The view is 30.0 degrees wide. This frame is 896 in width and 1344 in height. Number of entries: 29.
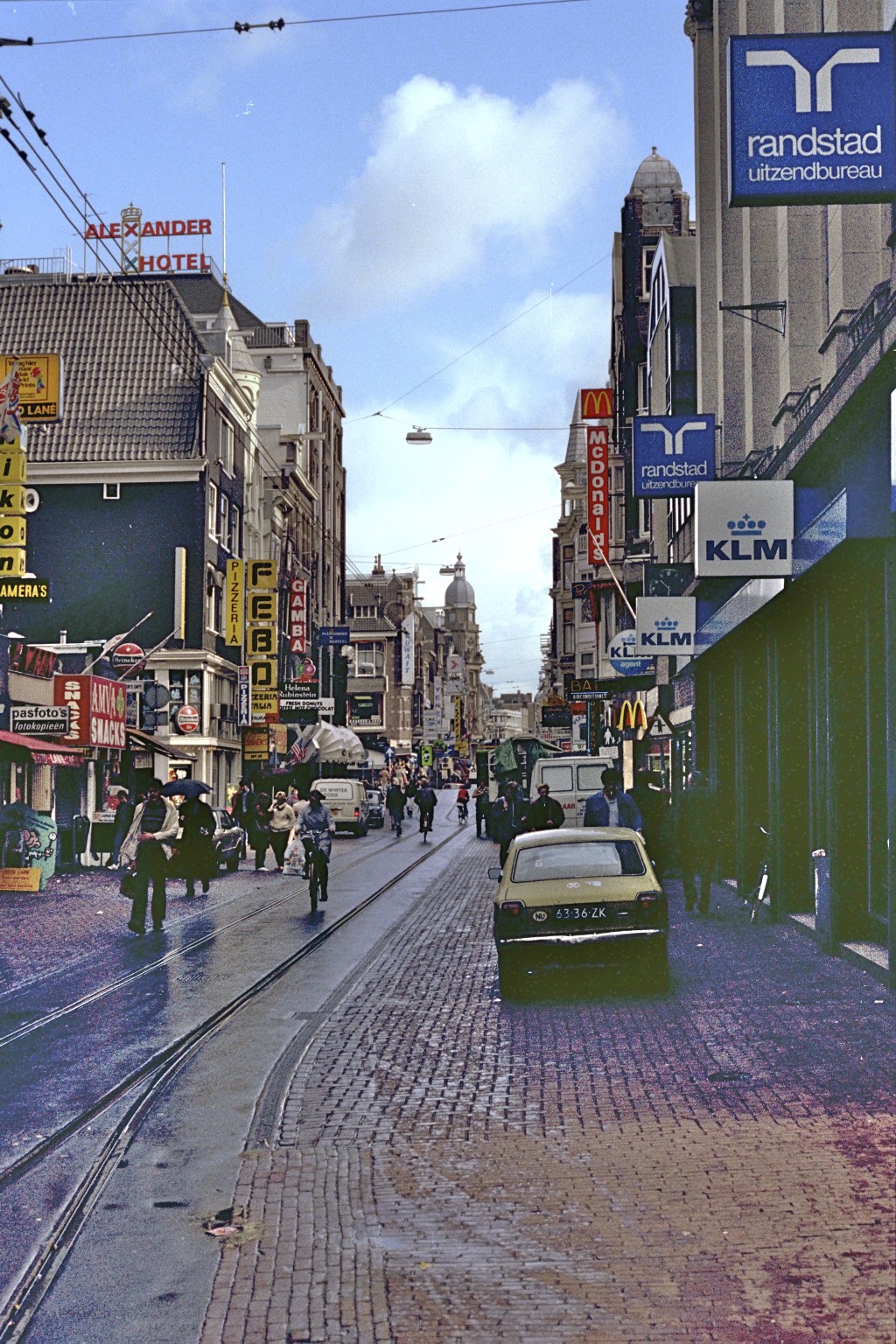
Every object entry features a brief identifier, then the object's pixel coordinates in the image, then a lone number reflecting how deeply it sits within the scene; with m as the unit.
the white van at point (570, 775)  33.16
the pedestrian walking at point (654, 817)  24.12
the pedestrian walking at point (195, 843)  26.59
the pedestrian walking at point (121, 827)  33.69
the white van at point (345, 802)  51.31
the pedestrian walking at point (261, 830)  33.59
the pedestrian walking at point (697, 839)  20.97
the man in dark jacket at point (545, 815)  23.22
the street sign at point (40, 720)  32.03
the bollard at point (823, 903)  16.55
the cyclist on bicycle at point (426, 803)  49.31
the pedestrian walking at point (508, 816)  30.22
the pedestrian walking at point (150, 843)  19.66
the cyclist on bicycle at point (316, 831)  23.55
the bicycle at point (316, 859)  23.56
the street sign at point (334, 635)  73.88
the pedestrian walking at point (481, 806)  49.11
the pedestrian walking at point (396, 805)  53.75
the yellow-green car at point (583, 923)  13.55
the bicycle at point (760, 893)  20.11
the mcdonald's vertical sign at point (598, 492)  50.53
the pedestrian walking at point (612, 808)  20.11
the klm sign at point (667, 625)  26.80
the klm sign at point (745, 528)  17.11
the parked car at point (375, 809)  57.69
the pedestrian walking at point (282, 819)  30.22
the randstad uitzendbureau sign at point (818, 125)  10.50
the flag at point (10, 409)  29.52
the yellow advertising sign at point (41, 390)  30.83
